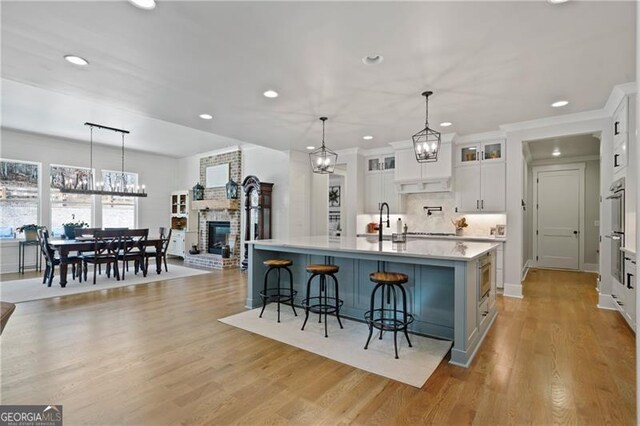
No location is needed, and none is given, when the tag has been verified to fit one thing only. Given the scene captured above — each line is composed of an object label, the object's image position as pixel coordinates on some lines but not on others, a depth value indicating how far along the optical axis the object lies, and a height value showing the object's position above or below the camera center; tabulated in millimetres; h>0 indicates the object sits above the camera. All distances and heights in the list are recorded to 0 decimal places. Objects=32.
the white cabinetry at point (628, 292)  3316 -867
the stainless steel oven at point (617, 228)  3793 -171
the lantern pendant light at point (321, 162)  4465 +718
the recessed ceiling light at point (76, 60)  3010 +1466
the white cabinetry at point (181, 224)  8828 -342
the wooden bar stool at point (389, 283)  2910 -651
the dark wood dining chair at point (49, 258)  5457 -810
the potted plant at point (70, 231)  6641 -398
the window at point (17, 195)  6844 +377
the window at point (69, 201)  7527 +281
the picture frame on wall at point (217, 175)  8430 +1007
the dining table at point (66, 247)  5418 -617
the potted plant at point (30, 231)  6805 -412
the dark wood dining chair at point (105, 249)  5758 -710
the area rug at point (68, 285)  4828 -1274
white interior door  7496 -108
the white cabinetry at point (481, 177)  5473 +642
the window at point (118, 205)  8406 +188
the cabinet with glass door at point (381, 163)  6780 +1087
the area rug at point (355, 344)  2617 -1281
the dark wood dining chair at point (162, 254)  6633 -885
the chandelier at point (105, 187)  6260 +647
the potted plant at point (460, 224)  6043 -207
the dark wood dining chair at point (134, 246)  6203 -678
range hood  5858 +813
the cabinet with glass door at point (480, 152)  5492 +1091
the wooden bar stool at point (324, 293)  3479 -982
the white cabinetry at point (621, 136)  3732 +968
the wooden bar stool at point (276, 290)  3879 -1073
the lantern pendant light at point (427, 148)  3732 +766
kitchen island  2762 -700
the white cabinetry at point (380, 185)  6727 +599
